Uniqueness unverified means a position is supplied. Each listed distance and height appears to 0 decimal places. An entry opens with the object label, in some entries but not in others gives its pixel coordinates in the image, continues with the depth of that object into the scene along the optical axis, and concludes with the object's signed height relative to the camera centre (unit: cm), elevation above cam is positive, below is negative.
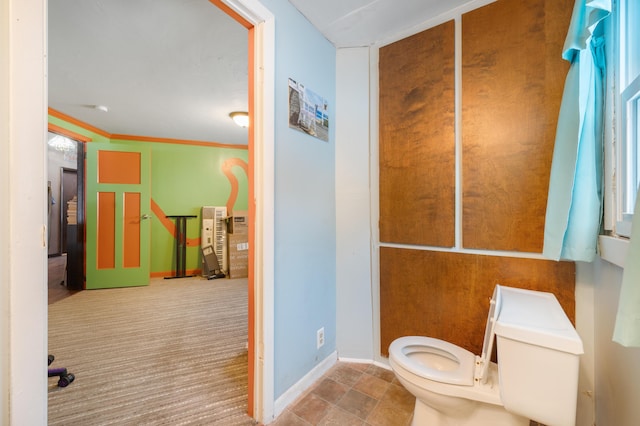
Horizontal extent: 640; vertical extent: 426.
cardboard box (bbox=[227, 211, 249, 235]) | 426 -19
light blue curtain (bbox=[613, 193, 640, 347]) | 52 -19
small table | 418 -58
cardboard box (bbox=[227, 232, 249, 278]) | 419 -74
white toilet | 82 -66
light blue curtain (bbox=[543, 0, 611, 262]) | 101 +23
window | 87 +35
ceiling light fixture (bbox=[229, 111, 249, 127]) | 325 +125
